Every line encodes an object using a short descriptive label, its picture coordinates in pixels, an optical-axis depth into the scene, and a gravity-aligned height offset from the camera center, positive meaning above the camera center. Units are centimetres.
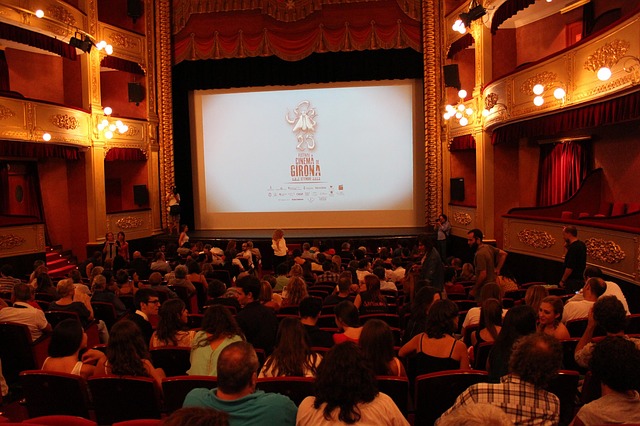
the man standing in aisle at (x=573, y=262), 726 -90
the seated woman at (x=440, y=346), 383 -101
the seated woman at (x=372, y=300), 586 -106
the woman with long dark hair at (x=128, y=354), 361 -95
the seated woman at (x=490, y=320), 436 -95
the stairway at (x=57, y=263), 1328 -143
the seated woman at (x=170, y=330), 452 -100
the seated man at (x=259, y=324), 479 -104
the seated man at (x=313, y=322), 436 -97
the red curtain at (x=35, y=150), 1252 +116
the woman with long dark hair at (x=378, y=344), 348 -89
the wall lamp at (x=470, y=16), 1134 +343
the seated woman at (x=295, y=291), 616 -99
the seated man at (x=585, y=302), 494 -97
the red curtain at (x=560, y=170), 1245 +42
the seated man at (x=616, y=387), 262 -89
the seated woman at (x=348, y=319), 429 -91
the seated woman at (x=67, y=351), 390 -99
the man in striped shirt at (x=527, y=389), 270 -92
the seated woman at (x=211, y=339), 389 -95
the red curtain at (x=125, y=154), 1552 +123
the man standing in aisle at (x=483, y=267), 752 -99
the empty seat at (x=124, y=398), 350 -118
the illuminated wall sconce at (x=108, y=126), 1475 +189
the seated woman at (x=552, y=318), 436 -94
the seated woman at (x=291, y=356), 351 -96
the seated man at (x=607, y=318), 373 -83
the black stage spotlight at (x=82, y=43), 1302 +352
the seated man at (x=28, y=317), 551 -107
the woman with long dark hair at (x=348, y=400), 248 -88
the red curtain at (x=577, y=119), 831 +119
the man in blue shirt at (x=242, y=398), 256 -89
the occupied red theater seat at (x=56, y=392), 358 -116
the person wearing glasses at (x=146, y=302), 539 -93
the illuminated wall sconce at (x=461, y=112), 1381 +188
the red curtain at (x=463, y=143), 1439 +122
